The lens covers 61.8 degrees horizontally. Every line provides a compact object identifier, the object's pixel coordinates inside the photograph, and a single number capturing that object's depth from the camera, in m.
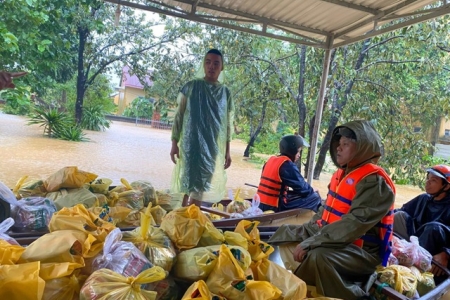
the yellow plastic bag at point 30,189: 3.40
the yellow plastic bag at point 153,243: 1.83
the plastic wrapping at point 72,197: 3.18
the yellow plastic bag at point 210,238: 2.07
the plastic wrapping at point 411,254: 2.88
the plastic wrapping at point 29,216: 2.70
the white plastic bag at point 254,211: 3.87
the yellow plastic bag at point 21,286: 1.41
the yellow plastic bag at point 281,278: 1.82
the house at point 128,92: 32.16
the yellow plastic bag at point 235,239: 2.06
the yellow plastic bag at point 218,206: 4.53
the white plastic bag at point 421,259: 2.94
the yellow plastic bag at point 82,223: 1.87
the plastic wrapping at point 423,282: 2.75
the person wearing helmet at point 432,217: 3.31
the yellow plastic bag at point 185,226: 2.00
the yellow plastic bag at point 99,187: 3.59
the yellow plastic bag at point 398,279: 2.46
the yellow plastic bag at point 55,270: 1.52
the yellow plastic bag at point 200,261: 1.78
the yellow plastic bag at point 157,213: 3.30
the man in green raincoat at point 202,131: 4.07
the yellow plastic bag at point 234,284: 1.69
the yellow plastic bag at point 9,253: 1.57
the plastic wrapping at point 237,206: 4.38
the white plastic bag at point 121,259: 1.64
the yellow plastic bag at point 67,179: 3.37
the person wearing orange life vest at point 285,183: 4.23
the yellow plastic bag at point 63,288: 1.51
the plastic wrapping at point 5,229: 1.83
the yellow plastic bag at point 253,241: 2.08
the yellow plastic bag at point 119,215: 3.07
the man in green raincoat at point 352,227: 2.22
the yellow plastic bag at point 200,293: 1.54
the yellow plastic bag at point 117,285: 1.43
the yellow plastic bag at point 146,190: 3.76
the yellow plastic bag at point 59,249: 1.62
